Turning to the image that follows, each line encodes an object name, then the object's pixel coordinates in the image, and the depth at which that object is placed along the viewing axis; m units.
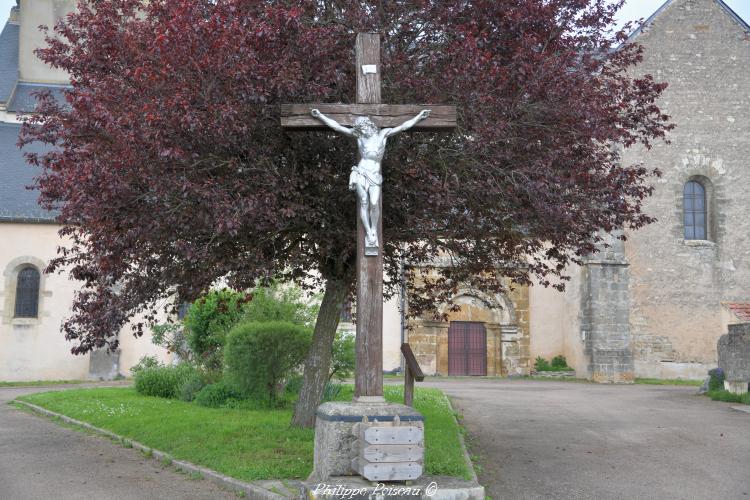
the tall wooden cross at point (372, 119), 6.02
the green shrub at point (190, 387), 13.40
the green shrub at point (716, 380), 15.96
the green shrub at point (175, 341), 15.90
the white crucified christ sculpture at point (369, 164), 6.11
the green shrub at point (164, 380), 14.23
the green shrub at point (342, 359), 12.90
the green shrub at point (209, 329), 14.55
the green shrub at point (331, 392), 11.85
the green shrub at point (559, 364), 23.65
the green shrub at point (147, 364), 15.53
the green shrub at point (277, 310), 14.19
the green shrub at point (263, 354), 11.91
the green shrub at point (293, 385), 13.12
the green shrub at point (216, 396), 12.26
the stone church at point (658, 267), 21.92
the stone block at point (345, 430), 5.75
